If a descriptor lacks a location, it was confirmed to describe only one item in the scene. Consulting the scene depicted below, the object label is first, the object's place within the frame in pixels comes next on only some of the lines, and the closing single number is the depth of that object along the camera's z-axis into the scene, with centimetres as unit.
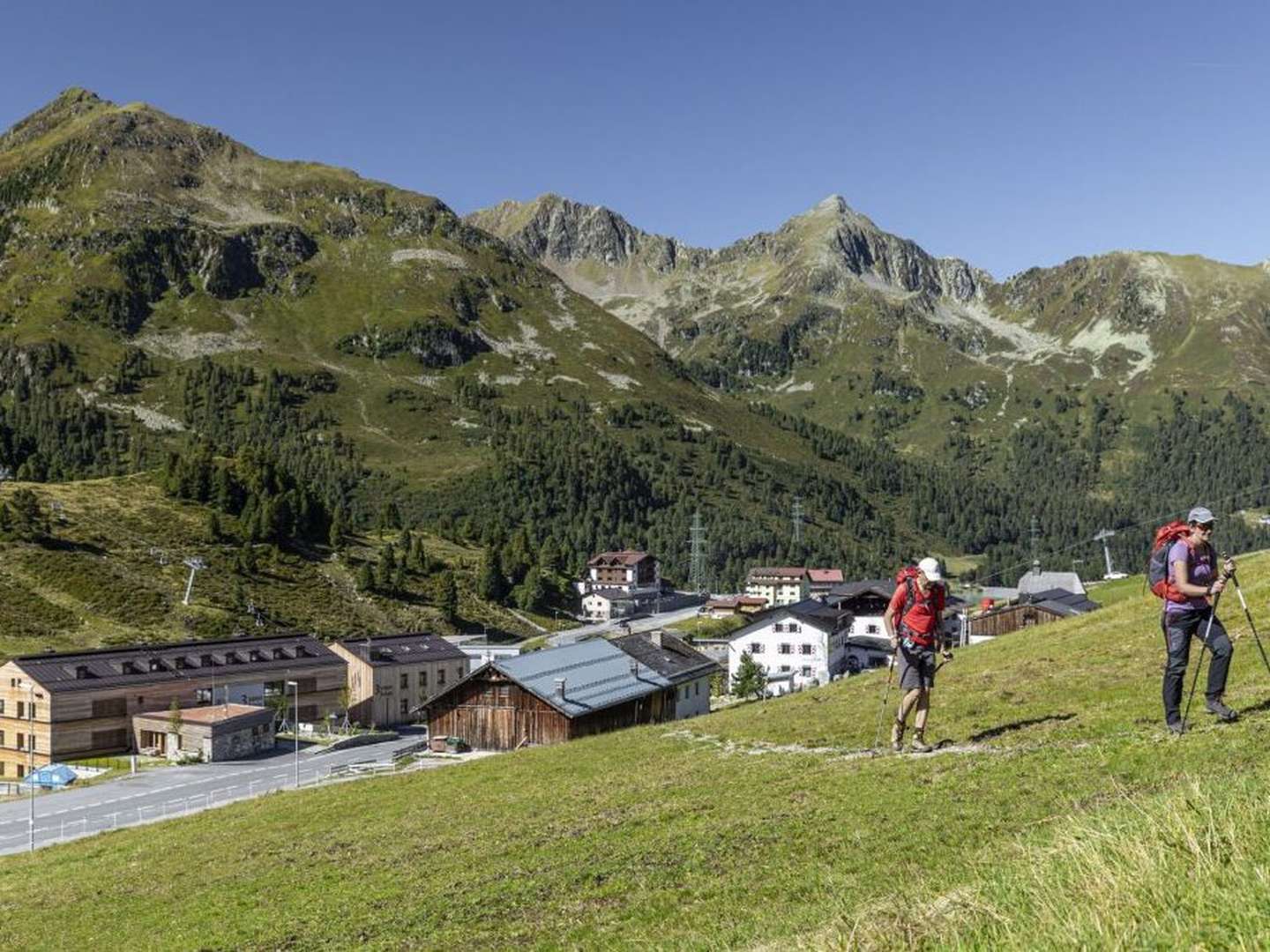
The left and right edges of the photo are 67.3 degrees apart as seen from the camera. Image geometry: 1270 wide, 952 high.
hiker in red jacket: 1861
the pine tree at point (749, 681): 10194
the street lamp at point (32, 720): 7229
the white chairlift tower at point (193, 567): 13475
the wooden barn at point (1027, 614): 11319
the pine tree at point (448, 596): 16438
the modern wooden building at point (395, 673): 10900
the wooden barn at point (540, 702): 6525
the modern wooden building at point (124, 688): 8588
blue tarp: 7325
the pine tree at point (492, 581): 17900
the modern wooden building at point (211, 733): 8512
